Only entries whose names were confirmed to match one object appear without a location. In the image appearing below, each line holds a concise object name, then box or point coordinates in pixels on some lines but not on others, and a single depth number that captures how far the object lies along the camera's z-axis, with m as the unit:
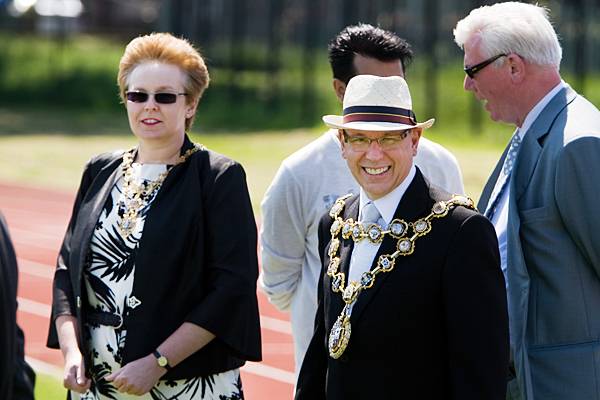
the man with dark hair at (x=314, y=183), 10.30
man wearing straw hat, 7.19
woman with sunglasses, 8.98
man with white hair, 8.01
